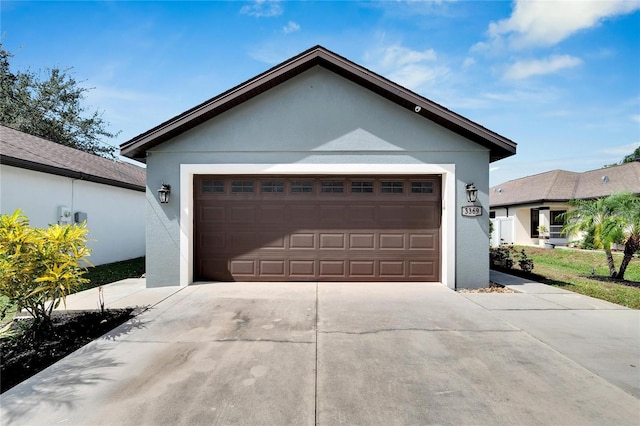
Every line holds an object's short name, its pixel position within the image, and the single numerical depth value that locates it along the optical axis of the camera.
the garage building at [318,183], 6.83
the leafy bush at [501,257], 9.45
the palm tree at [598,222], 8.11
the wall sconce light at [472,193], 6.75
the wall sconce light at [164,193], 6.69
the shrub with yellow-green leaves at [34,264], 3.85
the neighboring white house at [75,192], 7.64
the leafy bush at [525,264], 8.81
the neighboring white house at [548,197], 16.77
